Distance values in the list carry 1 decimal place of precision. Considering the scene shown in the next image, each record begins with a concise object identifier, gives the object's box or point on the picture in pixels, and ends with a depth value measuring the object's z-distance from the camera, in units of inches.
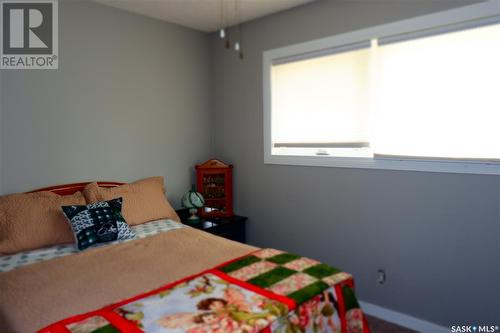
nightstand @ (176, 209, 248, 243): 124.1
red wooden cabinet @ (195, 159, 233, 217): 138.1
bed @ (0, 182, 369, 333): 54.1
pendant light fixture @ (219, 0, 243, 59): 129.6
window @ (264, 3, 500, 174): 85.0
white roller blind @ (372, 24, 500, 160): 84.0
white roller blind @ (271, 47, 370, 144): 106.9
